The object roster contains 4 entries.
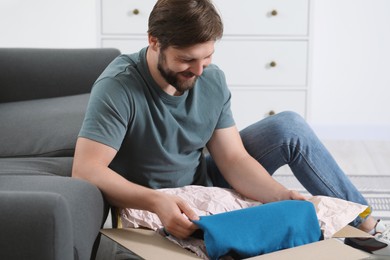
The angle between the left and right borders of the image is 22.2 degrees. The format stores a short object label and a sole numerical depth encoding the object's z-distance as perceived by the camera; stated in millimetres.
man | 2960
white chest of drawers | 5097
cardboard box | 2789
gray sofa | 2468
